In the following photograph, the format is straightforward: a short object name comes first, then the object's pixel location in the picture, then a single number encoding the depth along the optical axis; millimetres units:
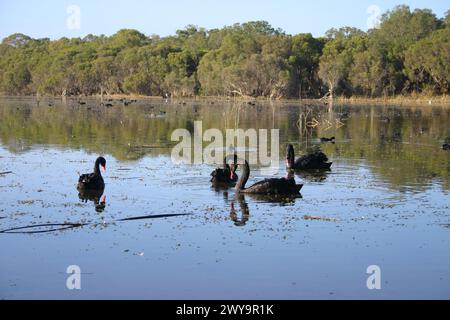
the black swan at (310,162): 17031
